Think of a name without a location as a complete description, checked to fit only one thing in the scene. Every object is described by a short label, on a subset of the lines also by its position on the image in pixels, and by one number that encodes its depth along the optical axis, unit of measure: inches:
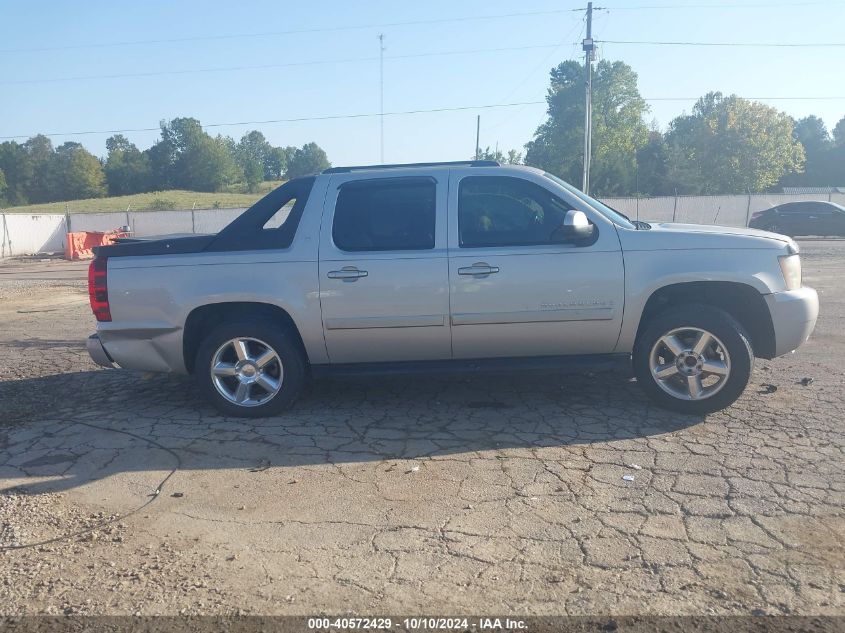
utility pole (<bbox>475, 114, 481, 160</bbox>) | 2121.1
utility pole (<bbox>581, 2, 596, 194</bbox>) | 1139.3
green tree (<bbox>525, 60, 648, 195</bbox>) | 2207.2
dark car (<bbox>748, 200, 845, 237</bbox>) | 1010.7
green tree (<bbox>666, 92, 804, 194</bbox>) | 2223.2
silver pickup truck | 205.3
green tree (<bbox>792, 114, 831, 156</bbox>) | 3103.8
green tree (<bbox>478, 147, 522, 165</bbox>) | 2342.4
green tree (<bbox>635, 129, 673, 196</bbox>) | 2502.5
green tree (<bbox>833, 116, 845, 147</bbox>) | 3272.6
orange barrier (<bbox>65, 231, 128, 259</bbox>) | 1002.1
